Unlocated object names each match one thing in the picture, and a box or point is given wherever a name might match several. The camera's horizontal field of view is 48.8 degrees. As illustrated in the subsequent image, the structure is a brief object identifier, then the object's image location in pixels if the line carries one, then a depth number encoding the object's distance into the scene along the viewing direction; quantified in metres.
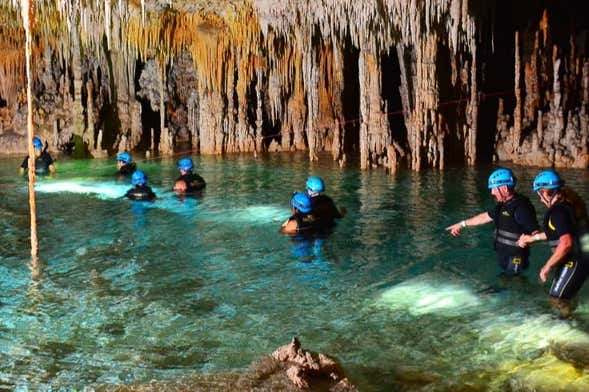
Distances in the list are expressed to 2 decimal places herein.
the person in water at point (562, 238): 5.34
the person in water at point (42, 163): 16.02
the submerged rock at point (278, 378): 4.11
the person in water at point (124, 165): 15.22
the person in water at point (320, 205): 9.14
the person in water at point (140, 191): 12.19
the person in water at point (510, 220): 5.97
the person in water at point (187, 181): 12.70
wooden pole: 6.96
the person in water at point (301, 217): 8.92
